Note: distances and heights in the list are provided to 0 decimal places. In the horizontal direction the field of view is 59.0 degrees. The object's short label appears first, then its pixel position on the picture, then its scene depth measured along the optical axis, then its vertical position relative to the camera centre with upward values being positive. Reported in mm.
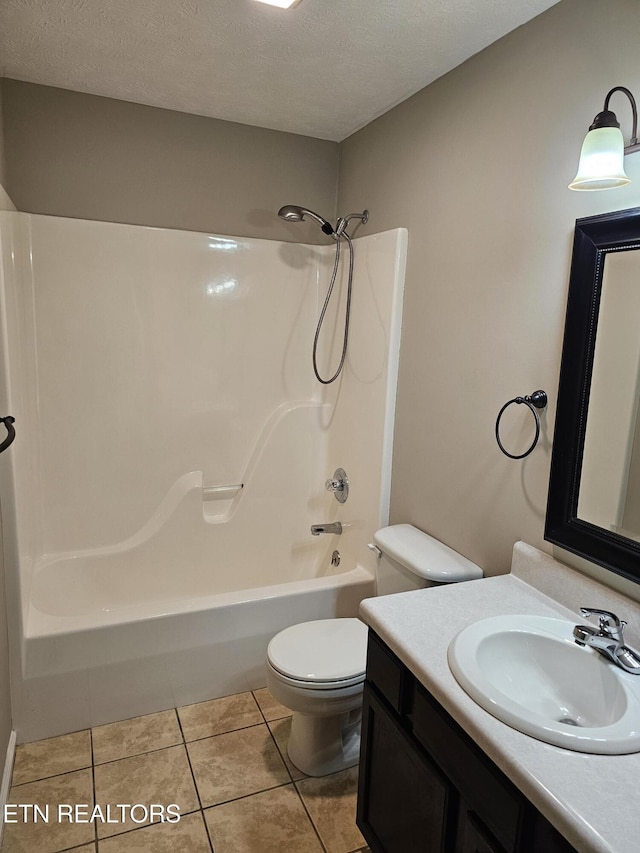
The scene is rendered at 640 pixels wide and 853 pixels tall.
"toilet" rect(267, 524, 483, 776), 1783 -1026
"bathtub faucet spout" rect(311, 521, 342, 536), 2600 -852
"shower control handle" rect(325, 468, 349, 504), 2686 -669
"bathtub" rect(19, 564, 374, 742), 2000 -1145
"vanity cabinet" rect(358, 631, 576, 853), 990 -891
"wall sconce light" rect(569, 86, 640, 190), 1220 +428
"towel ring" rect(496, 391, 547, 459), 1596 -145
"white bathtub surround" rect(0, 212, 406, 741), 2090 -521
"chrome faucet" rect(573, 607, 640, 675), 1209 -622
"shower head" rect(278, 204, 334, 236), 2461 +558
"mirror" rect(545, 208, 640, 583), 1339 -130
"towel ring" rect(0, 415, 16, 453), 1531 -269
